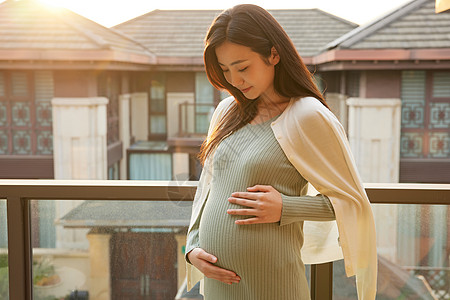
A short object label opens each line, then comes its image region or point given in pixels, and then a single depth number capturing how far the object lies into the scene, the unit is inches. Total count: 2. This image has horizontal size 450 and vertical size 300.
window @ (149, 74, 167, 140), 342.1
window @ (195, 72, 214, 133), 331.9
